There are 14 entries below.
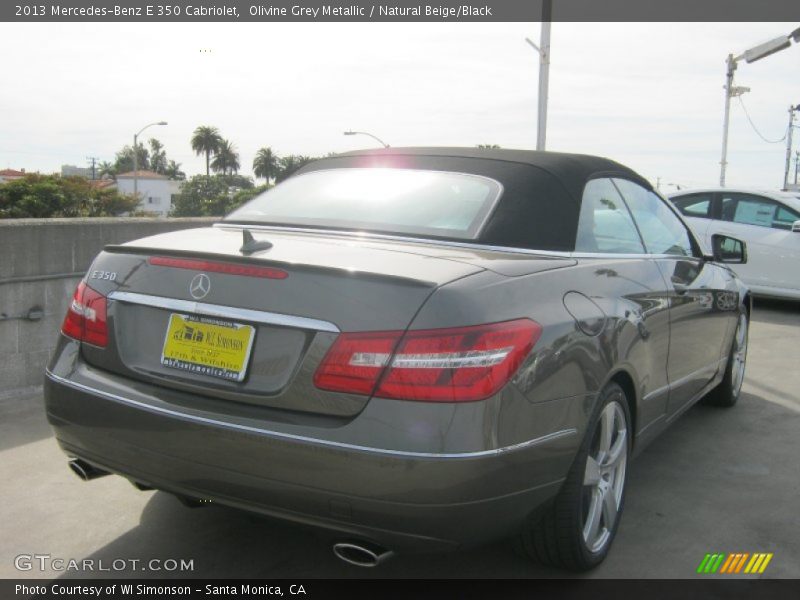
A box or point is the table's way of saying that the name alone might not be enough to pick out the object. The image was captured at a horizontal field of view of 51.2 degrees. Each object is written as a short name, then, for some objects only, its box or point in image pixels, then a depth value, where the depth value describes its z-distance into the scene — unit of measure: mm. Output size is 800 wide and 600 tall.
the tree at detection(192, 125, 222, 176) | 116875
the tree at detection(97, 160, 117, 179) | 120612
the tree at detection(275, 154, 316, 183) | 88331
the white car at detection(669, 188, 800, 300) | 10263
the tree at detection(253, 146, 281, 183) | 123562
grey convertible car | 2410
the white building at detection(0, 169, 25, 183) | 85875
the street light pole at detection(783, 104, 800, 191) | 61781
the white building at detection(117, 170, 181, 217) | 100438
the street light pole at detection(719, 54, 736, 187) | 26217
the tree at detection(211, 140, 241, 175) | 119625
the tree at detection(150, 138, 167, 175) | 144625
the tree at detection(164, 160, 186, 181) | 148250
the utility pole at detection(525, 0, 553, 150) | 15664
